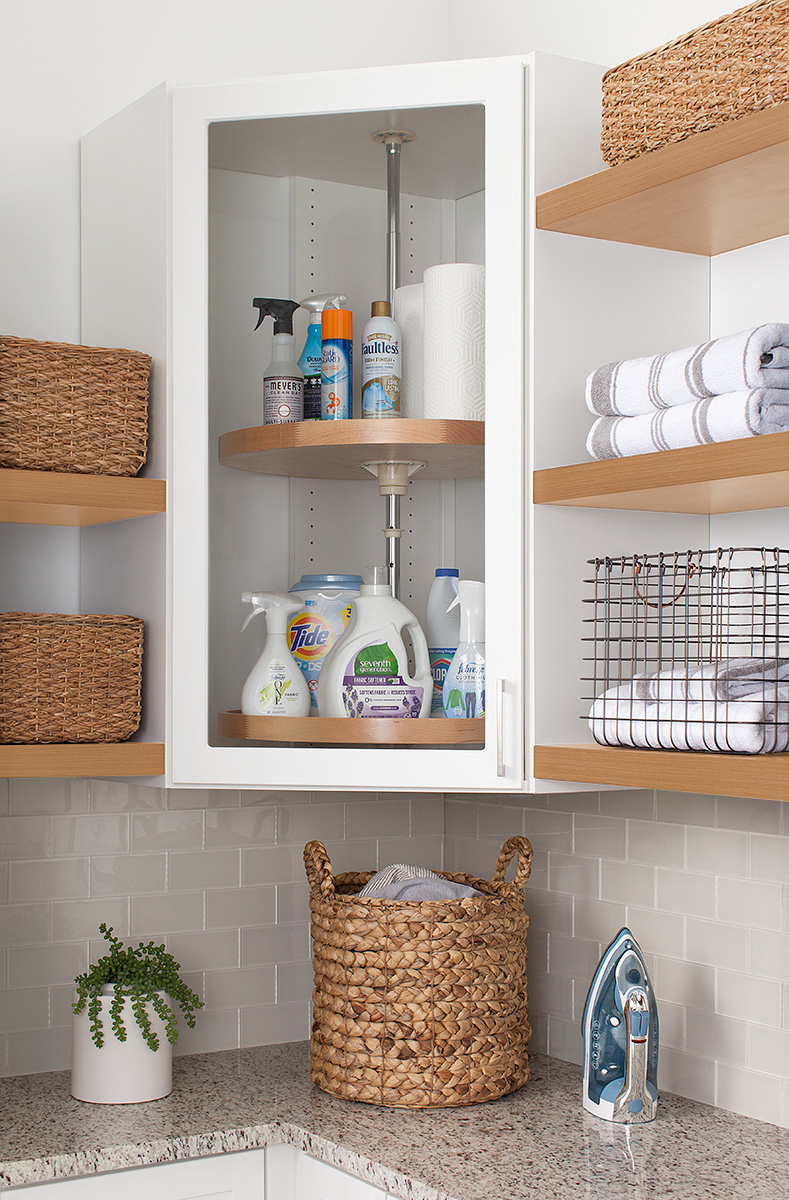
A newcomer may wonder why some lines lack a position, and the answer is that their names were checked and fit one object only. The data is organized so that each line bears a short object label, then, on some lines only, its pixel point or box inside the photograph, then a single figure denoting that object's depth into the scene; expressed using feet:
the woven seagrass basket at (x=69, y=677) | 5.72
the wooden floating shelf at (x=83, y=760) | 5.70
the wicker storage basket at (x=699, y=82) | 4.59
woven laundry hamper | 5.76
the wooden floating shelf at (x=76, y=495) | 5.62
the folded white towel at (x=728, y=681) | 4.59
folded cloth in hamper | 6.16
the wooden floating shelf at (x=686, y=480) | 4.50
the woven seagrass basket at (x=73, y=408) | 5.70
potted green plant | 5.93
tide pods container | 5.92
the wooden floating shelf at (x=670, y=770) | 4.38
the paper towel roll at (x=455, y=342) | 5.66
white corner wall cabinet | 5.54
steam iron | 5.56
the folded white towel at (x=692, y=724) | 4.50
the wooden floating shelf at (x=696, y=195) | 4.64
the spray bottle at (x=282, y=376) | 5.91
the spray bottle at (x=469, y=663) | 5.62
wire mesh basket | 4.57
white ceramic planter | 5.94
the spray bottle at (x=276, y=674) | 5.87
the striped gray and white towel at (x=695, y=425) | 4.63
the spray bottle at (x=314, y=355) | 5.93
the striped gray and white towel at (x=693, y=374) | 4.64
